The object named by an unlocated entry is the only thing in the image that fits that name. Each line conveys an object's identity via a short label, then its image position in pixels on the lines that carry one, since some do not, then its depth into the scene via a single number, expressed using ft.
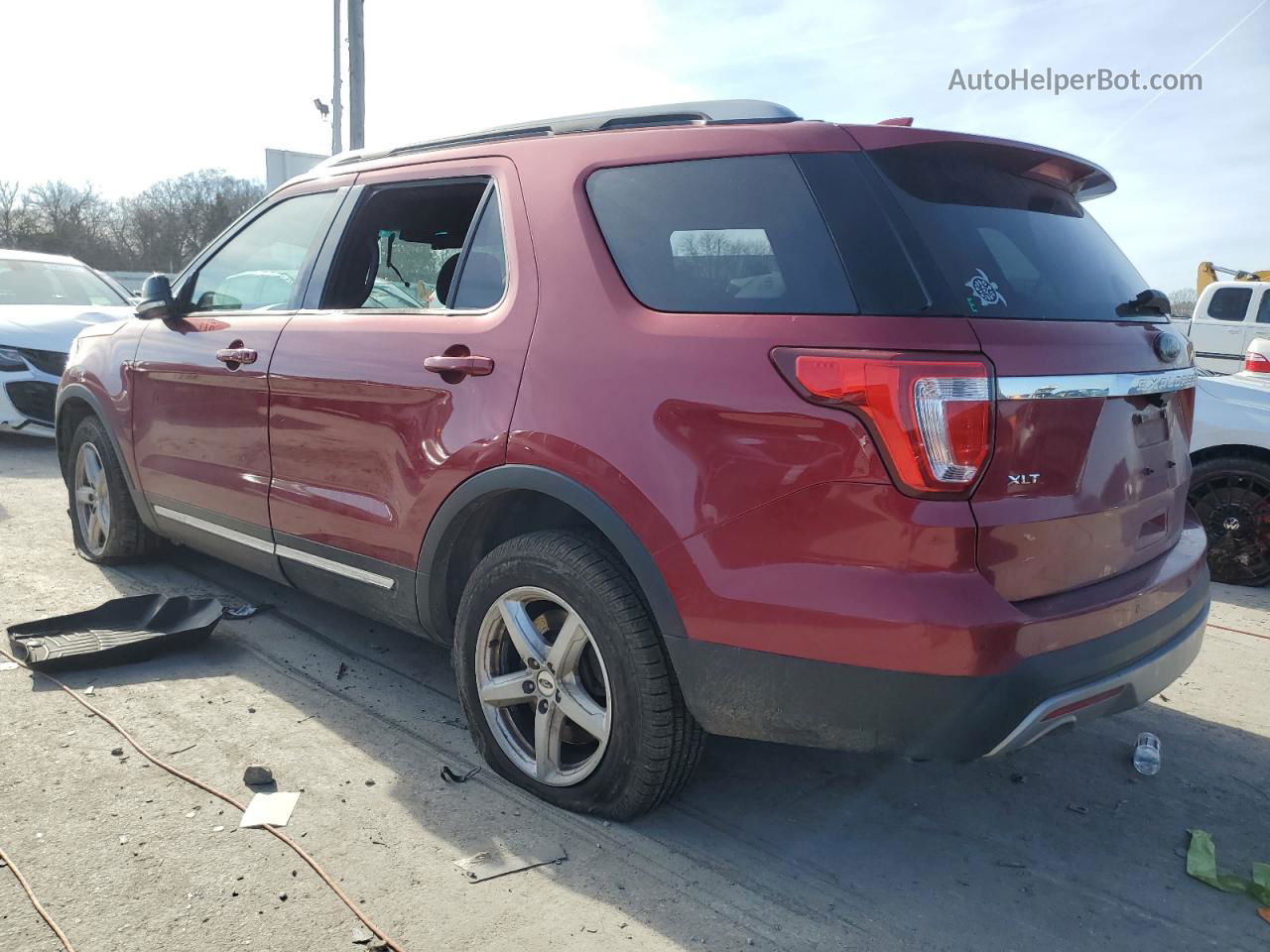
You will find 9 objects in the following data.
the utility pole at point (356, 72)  47.06
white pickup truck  41.37
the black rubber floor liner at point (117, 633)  11.98
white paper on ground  8.79
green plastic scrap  8.21
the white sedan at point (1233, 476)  17.76
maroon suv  6.85
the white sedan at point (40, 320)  26.91
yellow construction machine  54.39
